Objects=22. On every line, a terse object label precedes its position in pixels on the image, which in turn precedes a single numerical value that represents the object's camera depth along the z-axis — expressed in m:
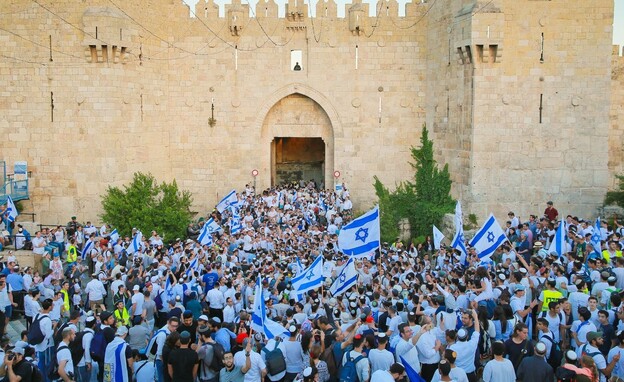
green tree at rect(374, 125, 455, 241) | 21.67
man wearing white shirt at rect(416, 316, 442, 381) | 8.77
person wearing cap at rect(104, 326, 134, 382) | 9.13
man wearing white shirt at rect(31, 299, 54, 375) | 10.06
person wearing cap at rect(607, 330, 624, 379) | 8.29
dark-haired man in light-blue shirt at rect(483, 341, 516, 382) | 7.84
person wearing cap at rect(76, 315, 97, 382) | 9.55
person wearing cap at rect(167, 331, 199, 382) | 8.70
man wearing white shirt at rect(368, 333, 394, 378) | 8.20
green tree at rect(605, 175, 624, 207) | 21.25
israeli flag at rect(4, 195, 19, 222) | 18.86
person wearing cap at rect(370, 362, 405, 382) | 7.39
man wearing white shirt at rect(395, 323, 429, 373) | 8.59
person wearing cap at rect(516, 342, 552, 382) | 7.84
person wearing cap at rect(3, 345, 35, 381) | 8.13
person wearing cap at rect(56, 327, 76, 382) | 8.95
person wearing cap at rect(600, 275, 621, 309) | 10.24
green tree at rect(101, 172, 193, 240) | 21.00
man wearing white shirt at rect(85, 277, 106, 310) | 13.21
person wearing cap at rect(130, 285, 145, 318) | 11.80
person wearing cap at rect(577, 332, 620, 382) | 8.24
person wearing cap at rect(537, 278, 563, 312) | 10.43
